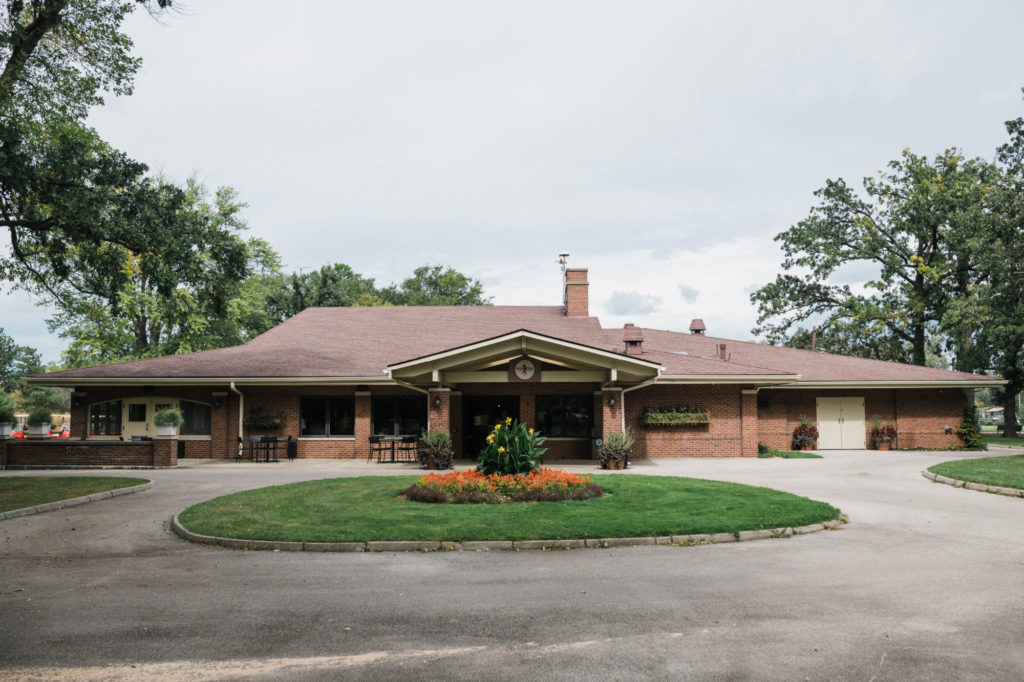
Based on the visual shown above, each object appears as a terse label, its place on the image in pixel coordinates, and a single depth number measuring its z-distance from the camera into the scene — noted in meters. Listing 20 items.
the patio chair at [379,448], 21.76
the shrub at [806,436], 24.89
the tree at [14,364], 79.94
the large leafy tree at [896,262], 36.78
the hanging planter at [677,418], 22.44
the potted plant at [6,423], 20.78
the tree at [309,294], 45.06
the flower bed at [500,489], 12.02
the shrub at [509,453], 13.23
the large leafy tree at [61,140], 17.67
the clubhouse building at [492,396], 19.75
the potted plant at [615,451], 18.86
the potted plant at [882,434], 25.56
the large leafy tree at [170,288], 20.09
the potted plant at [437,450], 18.59
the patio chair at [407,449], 22.17
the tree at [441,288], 57.47
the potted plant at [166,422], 20.11
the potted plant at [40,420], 24.86
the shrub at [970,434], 25.53
